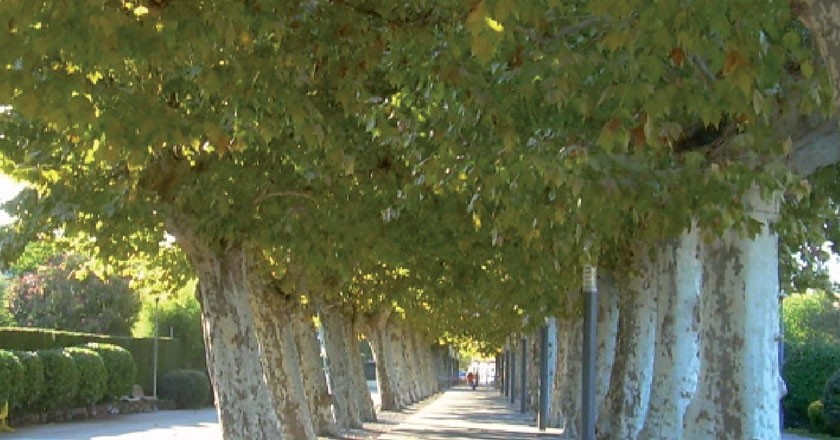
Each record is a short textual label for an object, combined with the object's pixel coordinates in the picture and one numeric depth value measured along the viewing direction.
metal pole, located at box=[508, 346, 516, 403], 62.60
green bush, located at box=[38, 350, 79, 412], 34.50
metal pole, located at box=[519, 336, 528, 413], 45.30
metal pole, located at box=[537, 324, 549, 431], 28.27
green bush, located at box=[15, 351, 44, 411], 32.34
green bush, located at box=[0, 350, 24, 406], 30.44
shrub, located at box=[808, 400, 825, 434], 38.94
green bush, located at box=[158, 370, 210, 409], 48.56
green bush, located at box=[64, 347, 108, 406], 36.81
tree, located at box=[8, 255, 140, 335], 62.25
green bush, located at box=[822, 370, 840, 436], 36.88
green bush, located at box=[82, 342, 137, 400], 40.25
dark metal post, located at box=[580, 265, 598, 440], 10.96
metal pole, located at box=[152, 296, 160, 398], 45.81
